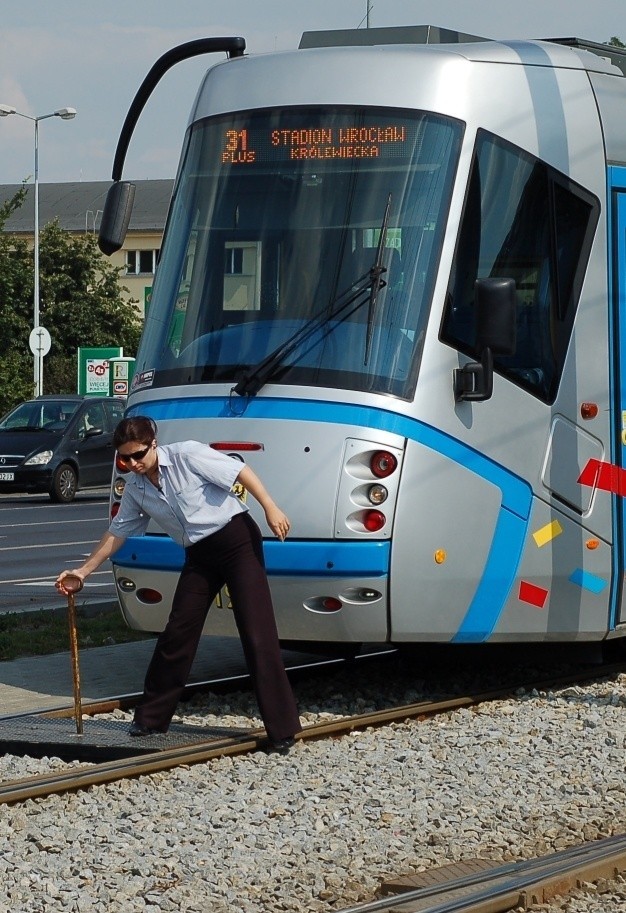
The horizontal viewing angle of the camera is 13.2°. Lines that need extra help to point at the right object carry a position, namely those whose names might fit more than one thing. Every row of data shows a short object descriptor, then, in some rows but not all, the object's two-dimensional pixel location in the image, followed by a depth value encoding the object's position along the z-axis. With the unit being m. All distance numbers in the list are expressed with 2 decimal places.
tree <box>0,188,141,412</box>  88.12
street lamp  63.42
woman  12.74
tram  13.70
